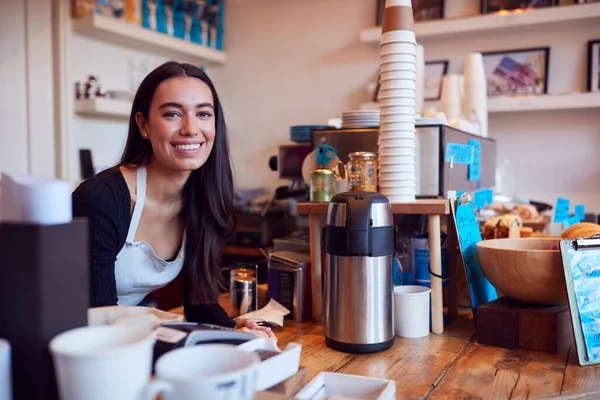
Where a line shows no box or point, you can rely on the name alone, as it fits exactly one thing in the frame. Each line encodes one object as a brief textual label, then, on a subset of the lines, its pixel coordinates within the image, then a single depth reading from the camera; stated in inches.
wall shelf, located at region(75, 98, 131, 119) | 128.1
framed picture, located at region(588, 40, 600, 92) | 125.8
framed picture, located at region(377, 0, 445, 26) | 138.4
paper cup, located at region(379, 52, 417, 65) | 58.5
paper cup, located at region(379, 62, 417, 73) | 58.5
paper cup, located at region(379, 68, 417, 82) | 58.6
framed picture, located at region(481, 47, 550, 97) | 131.0
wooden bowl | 51.0
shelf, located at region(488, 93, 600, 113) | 122.0
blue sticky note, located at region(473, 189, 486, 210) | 72.0
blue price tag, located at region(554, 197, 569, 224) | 78.7
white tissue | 27.3
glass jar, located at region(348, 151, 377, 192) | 63.7
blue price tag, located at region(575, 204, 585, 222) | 83.0
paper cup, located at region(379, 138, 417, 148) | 59.3
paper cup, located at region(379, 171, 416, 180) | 60.2
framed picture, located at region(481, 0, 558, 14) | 128.1
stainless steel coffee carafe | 50.0
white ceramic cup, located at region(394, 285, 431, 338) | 56.4
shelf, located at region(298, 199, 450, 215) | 57.4
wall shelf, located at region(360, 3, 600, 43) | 122.2
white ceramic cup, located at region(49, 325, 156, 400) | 24.3
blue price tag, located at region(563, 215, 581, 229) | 81.2
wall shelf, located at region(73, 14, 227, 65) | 127.0
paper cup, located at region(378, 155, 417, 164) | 59.8
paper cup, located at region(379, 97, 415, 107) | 58.8
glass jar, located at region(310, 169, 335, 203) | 64.7
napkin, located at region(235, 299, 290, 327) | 58.4
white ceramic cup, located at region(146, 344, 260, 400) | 23.8
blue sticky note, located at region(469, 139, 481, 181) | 82.6
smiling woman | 60.0
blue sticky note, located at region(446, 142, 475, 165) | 70.4
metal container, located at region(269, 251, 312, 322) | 63.1
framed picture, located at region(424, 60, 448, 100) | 138.9
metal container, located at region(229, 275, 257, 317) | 64.3
